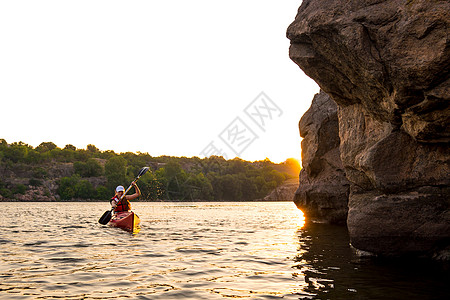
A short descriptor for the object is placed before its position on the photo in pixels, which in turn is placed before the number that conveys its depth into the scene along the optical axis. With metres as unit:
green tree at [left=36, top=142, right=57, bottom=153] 152.56
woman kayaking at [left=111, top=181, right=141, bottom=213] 20.81
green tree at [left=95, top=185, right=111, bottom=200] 103.44
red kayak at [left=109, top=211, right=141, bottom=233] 18.47
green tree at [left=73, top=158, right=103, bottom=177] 118.31
